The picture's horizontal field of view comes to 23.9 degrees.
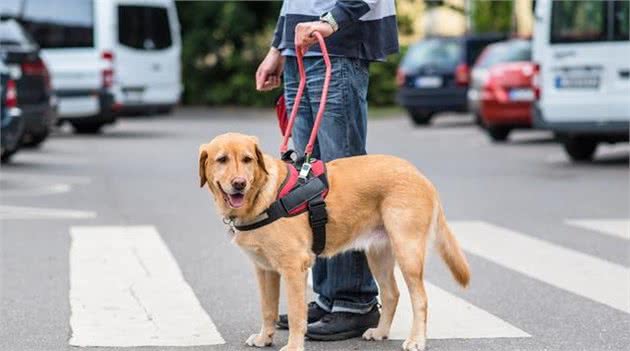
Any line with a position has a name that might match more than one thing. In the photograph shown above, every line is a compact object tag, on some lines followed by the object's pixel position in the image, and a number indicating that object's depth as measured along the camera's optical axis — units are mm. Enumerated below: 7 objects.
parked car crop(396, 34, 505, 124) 27250
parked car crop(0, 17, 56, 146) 16719
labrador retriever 5723
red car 21438
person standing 6461
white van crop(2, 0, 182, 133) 23998
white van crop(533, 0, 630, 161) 16469
